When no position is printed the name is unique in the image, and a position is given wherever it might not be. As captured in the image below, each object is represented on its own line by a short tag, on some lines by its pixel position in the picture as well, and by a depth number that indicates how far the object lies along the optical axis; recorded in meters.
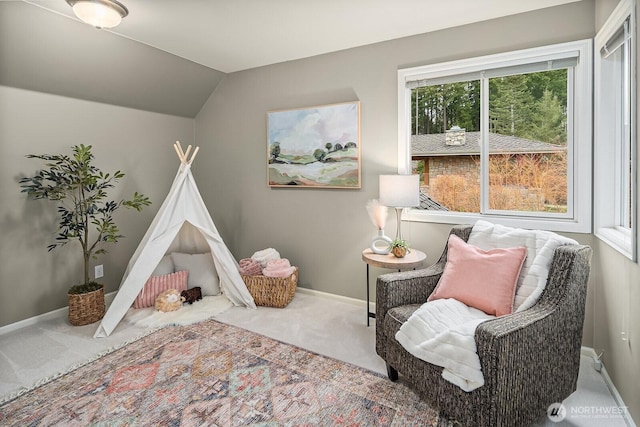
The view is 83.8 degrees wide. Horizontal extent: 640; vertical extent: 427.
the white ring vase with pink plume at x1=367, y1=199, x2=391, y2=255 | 2.97
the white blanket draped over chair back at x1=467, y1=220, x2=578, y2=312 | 1.95
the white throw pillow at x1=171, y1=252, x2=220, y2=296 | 3.65
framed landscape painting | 3.46
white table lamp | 2.86
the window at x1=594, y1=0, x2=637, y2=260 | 2.18
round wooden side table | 2.69
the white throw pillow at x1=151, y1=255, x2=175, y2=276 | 3.53
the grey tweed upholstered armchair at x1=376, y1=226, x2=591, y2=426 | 1.57
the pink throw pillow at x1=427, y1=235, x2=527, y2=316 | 2.00
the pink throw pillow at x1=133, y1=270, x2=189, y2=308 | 3.33
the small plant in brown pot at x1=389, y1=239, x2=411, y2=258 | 2.82
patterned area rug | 1.89
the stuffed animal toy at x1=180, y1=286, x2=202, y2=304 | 3.47
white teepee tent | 2.98
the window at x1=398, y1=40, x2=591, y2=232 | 2.57
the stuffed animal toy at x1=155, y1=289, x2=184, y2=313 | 3.26
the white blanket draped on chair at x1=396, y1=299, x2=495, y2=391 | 1.61
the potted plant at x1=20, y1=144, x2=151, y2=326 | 2.98
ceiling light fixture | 2.33
